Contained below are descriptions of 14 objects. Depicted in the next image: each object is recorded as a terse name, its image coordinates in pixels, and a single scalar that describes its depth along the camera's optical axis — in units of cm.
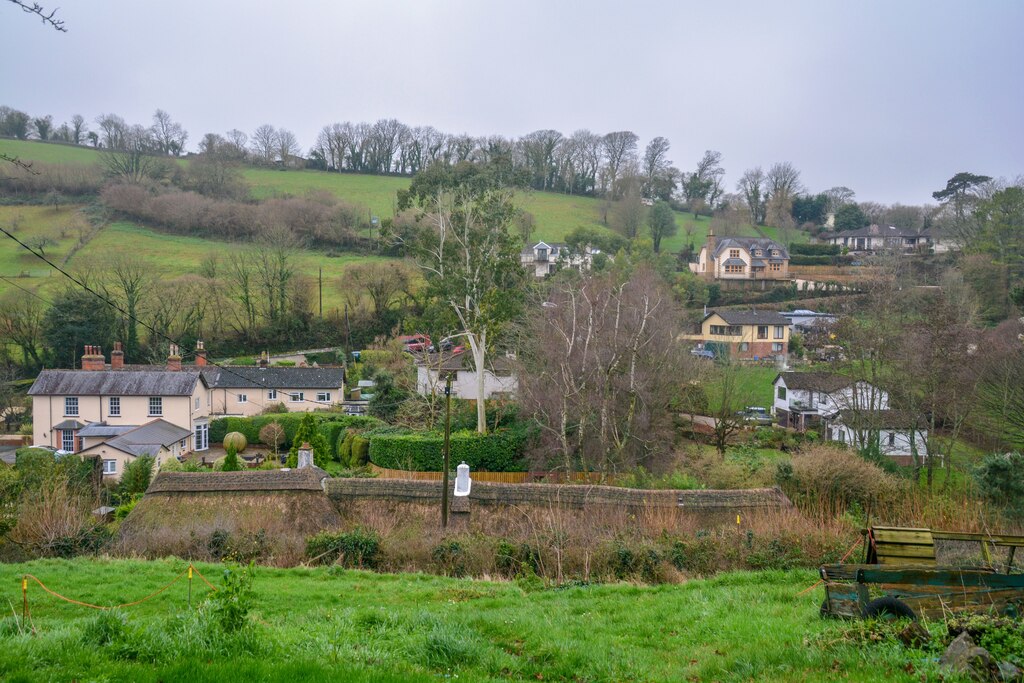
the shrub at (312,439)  3172
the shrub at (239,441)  3645
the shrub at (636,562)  1361
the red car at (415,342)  4456
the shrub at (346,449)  3272
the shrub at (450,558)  1445
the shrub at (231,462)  2858
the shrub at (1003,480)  1956
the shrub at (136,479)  2633
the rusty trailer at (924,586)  767
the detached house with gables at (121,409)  3269
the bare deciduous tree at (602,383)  2772
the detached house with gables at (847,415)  2870
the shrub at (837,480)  2028
